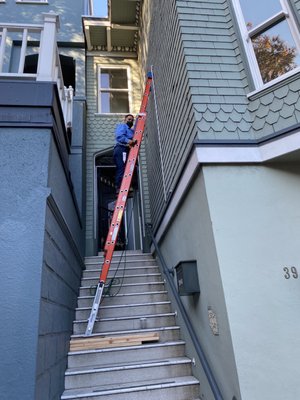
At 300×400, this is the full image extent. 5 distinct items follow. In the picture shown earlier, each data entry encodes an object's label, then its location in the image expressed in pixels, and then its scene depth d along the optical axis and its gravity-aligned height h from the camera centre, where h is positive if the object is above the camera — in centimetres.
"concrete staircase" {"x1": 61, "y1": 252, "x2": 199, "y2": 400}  295 -36
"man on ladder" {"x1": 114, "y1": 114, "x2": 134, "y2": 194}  533 +309
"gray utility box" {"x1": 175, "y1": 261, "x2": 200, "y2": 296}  283 +36
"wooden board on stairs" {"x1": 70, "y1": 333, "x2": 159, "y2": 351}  349 -20
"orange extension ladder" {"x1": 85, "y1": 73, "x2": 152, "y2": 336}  367 +146
